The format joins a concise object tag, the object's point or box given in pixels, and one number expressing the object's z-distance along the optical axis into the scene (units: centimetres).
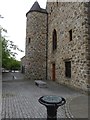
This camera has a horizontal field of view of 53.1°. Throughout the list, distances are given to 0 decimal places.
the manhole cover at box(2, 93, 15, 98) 492
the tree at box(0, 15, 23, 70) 566
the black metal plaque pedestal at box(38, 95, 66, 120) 209
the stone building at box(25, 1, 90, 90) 568
